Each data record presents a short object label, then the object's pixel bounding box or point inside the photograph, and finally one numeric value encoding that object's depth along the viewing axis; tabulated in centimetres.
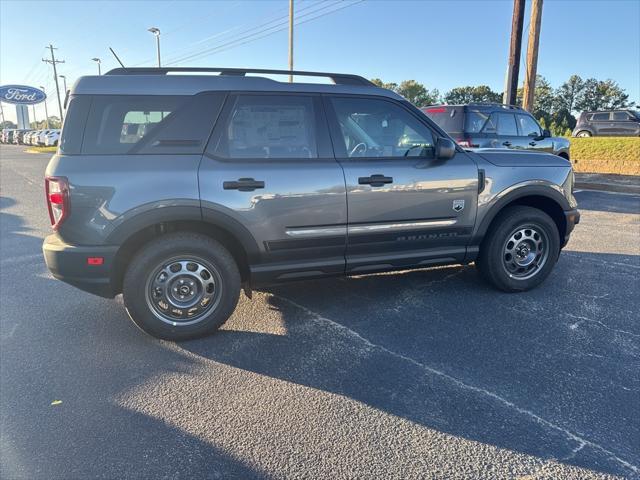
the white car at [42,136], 3720
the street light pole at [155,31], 3391
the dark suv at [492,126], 954
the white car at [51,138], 3625
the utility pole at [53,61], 6049
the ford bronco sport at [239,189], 326
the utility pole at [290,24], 2297
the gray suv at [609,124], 2105
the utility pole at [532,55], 1279
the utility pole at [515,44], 1251
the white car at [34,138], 3966
